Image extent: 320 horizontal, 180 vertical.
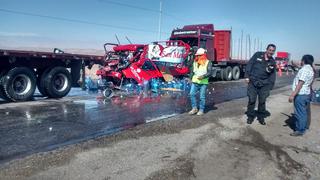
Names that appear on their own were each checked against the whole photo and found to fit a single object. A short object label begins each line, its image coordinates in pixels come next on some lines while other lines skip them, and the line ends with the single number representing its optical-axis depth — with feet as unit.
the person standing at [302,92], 17.35
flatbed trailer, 25.53
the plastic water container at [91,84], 33.07
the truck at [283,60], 94.92
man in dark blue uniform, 19.14
